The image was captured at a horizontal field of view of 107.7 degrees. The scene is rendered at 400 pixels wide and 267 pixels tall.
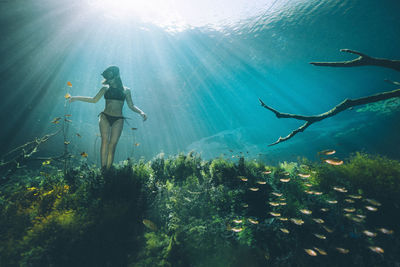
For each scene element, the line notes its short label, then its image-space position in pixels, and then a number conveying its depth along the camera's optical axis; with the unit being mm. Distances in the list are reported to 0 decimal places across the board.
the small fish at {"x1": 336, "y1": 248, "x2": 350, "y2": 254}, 2086
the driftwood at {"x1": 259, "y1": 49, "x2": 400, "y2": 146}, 1623
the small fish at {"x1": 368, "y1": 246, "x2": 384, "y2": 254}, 2053
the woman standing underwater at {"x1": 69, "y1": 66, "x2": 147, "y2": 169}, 3902
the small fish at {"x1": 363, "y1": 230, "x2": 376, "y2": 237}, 2222
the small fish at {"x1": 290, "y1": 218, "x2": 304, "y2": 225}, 2336
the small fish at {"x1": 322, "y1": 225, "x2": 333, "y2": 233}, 2339
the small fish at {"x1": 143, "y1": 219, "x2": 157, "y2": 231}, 2393
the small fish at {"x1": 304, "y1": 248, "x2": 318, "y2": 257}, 1964
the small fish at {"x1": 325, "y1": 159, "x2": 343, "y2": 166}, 2848
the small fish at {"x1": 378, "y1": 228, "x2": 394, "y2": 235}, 2287
